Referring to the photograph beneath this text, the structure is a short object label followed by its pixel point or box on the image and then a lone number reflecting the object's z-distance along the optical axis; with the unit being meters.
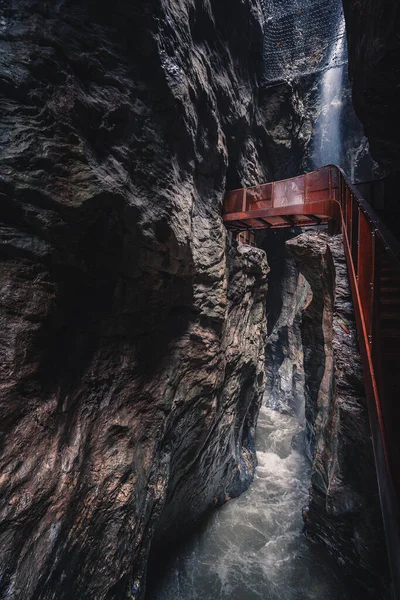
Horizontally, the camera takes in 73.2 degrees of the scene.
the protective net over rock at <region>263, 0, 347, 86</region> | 10.45
